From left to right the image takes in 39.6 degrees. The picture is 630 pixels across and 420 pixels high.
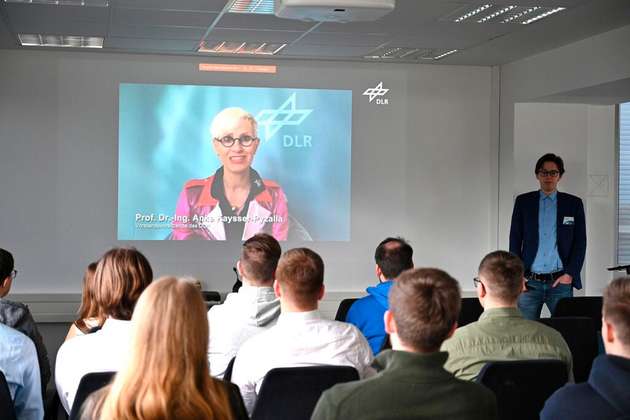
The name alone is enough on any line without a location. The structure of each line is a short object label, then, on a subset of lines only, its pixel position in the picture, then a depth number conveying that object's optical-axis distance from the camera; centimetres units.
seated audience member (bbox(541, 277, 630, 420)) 213
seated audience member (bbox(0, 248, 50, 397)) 371
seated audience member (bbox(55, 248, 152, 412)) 300
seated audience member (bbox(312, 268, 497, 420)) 200
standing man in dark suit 676
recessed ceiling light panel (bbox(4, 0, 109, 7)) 594
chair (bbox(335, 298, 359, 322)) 464
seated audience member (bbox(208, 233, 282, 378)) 372
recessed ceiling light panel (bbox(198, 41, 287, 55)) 760
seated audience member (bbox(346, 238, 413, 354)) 418
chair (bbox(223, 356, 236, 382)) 334
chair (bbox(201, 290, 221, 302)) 658
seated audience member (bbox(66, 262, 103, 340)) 359
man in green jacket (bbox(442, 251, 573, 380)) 326
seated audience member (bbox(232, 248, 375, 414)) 307
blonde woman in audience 183
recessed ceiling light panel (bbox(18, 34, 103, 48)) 737
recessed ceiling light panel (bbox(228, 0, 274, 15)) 585
